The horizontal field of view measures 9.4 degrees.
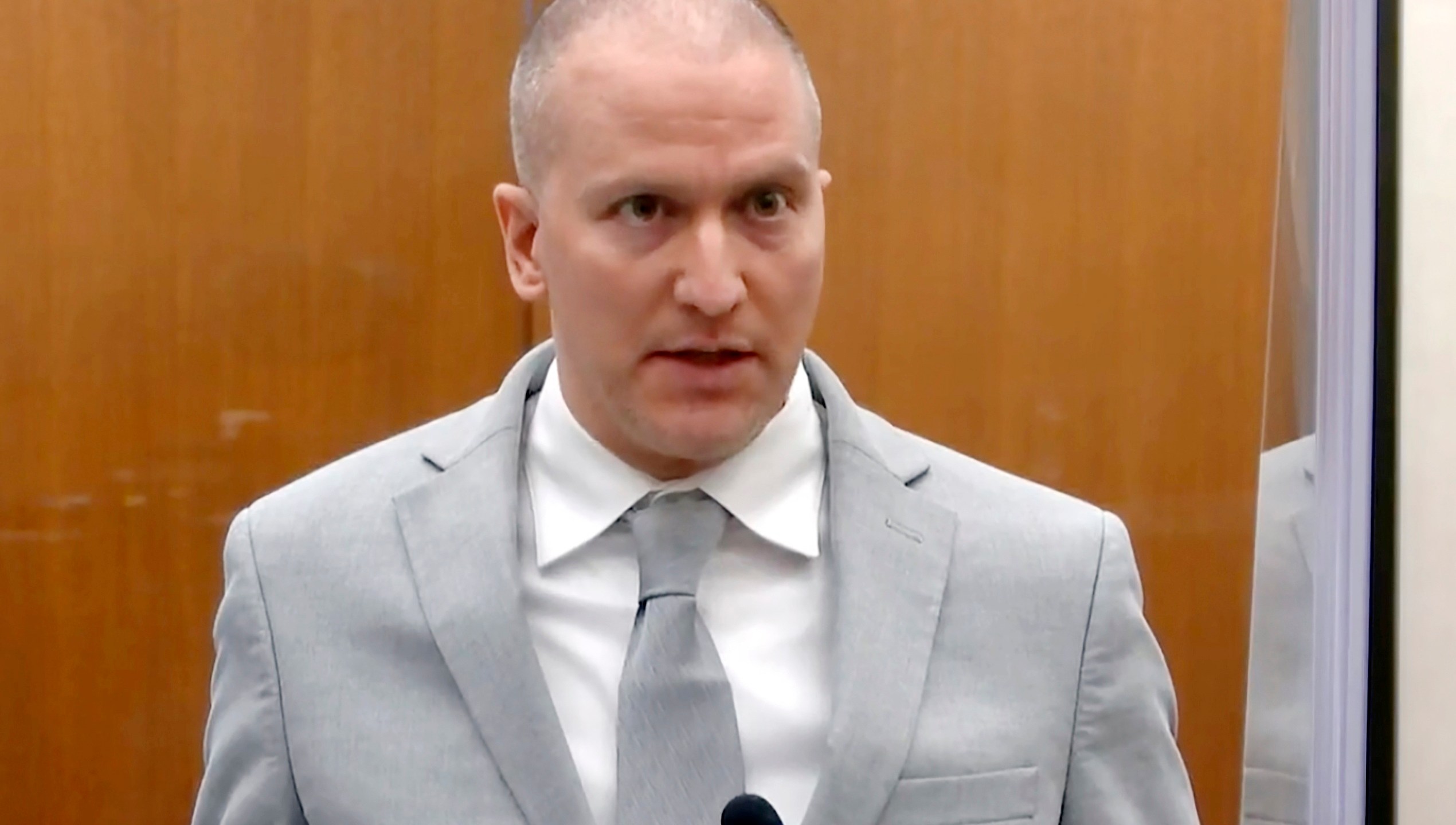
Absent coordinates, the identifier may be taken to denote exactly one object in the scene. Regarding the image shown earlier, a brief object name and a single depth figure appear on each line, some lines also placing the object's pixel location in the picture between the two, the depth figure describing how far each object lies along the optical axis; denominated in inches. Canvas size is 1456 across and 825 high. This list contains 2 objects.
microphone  172.2
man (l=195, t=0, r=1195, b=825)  176.0
